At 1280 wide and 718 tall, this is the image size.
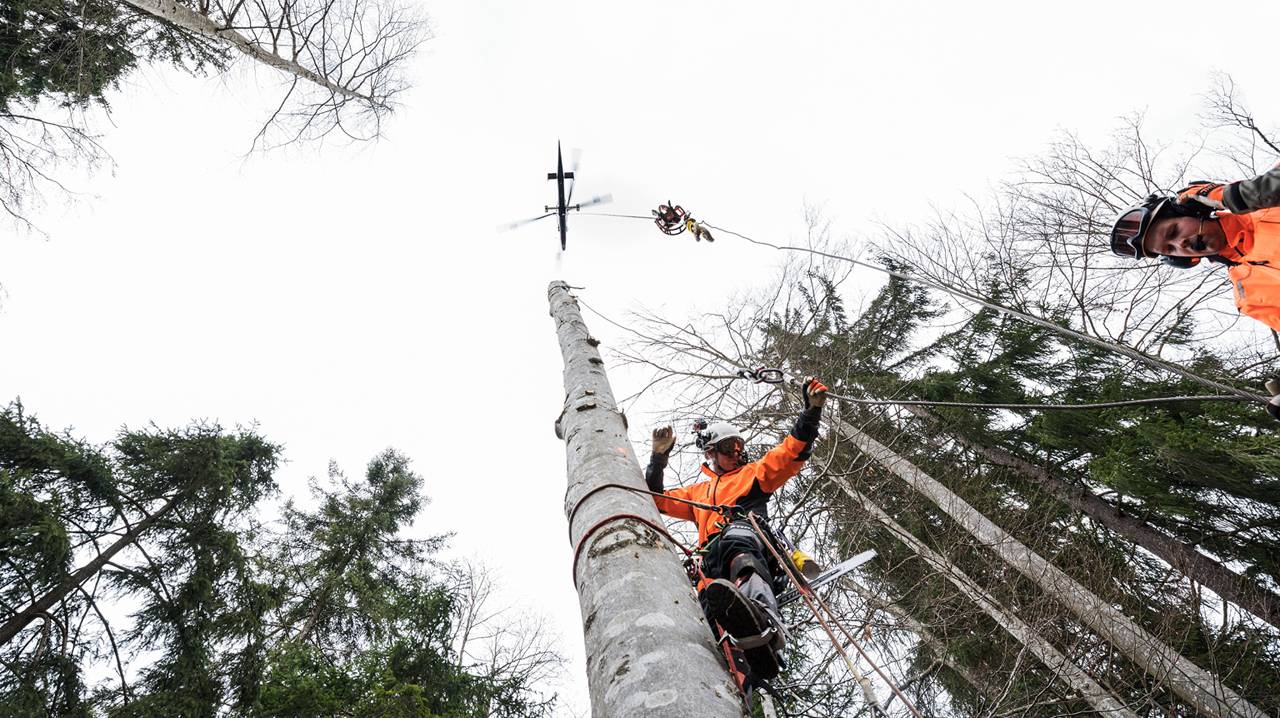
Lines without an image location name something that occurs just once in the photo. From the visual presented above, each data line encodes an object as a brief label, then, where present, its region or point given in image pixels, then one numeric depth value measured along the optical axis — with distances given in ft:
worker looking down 8.12
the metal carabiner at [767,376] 15.38
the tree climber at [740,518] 7.39
